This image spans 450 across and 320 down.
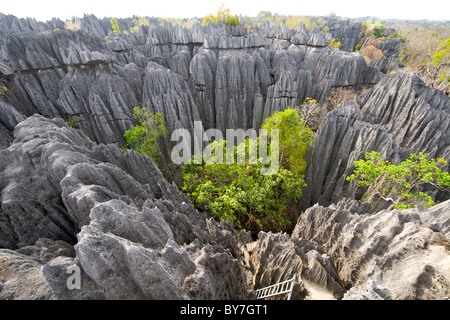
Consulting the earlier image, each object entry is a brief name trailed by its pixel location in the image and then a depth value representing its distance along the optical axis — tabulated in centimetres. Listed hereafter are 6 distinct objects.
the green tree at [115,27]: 5735
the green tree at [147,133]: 1866
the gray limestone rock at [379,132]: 1516
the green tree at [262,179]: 1347
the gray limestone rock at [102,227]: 523
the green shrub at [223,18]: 4769
